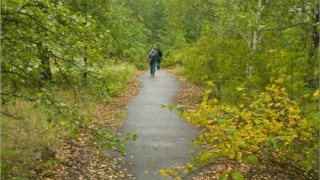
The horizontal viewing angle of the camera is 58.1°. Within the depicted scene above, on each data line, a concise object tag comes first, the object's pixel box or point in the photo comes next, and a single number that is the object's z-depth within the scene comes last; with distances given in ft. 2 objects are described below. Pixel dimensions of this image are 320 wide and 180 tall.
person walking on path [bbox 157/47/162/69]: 73.98
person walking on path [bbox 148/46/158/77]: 60.39
